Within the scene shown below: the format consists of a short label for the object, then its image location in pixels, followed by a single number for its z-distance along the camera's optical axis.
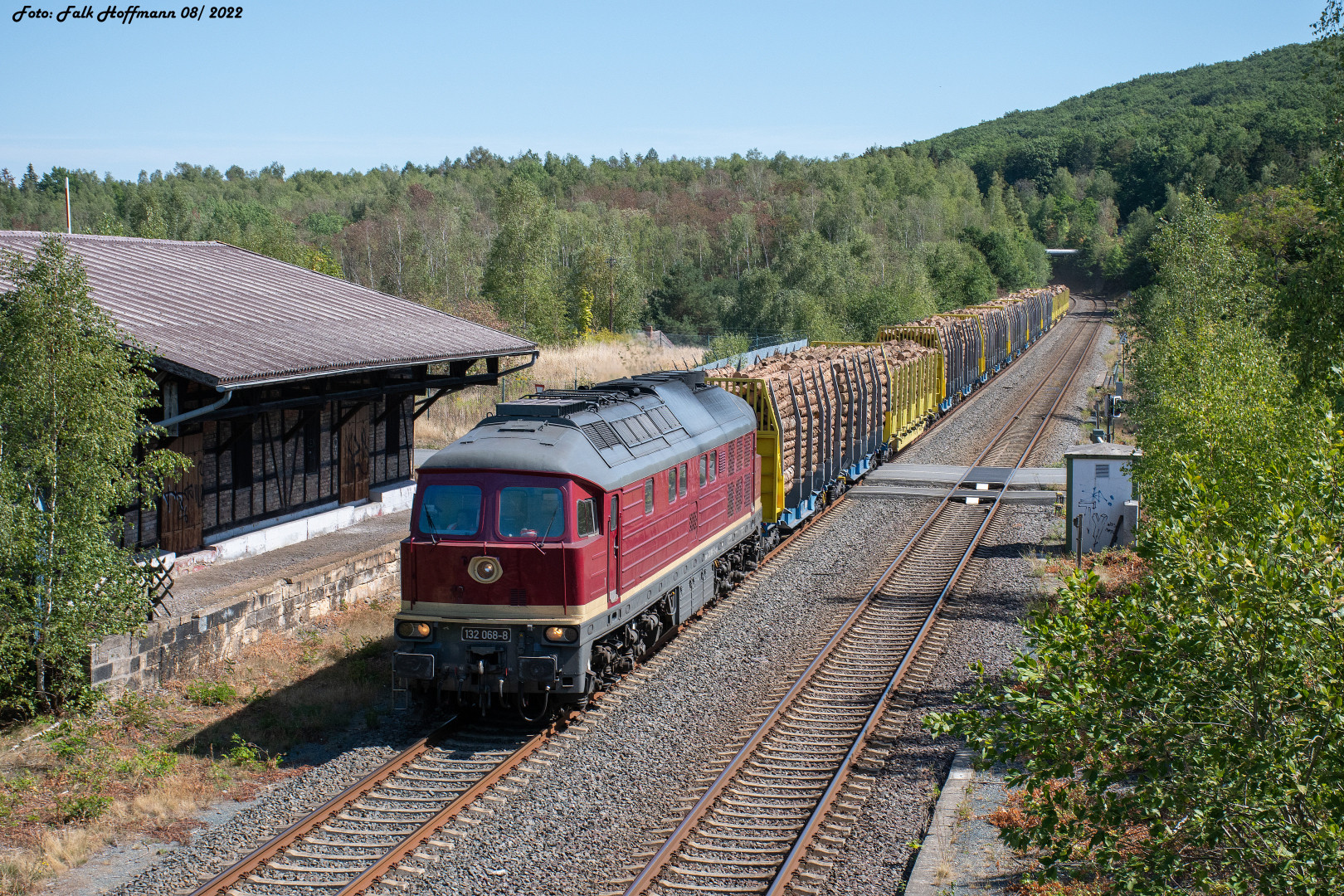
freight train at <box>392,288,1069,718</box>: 11.87
